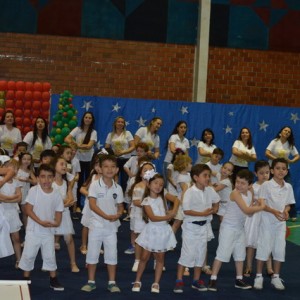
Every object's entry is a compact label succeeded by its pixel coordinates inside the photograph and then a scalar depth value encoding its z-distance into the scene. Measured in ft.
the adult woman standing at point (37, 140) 39.65
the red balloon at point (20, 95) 42.06
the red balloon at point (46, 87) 42.22
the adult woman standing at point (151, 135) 41.47
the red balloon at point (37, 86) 42.11
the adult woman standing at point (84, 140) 40.93
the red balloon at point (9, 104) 42.06
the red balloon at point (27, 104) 42.11
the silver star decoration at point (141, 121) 44.80
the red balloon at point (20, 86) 42.14
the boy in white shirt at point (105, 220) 25.50
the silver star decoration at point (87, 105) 43.93
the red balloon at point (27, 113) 42.19
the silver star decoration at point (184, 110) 45.32
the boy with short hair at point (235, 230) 26.37
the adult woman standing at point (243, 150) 41.57
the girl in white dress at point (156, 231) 25.52
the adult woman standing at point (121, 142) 41.32
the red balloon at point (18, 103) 42.07
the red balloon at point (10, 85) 42.11
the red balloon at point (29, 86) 42.11
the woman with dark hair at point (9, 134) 39.96
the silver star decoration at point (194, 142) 45.32
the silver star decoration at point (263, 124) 46.16
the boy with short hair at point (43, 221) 25.26
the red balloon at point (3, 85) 42.03
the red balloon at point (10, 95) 42.09
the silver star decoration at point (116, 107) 44.39
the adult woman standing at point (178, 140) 41.75
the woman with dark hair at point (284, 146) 42.27
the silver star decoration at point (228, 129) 45.88
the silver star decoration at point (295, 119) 46.26
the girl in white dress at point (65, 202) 27.73
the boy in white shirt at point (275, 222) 27.25
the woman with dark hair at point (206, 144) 41.04
